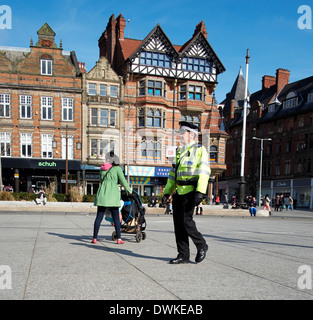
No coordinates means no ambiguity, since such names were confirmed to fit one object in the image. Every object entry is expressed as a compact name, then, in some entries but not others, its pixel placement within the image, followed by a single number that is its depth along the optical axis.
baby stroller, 7.33
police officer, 4.73
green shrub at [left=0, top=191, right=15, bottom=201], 22.78
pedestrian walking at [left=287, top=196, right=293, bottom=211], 36.36
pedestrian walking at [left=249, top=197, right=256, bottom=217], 22.73
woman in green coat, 6.45
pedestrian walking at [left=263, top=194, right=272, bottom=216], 25.58
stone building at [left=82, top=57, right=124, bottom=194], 34.31
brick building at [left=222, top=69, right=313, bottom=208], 44.72
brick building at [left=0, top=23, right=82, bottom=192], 32.94
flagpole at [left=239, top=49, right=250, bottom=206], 23.77
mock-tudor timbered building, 35.47
